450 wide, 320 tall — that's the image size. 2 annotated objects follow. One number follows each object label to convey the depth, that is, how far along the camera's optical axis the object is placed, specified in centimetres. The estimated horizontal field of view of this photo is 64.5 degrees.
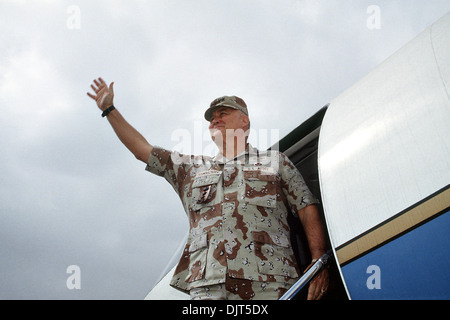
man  198
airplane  133
